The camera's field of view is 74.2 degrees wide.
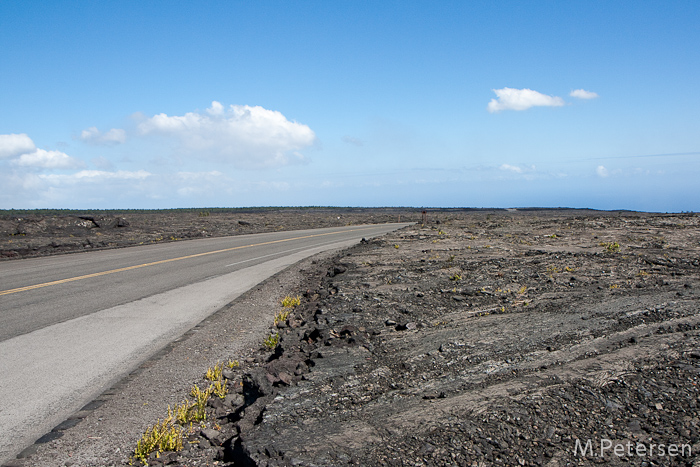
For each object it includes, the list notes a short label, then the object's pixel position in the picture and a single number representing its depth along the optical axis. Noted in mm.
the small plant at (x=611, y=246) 13398
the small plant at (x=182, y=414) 4172
